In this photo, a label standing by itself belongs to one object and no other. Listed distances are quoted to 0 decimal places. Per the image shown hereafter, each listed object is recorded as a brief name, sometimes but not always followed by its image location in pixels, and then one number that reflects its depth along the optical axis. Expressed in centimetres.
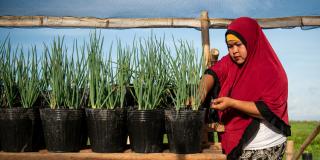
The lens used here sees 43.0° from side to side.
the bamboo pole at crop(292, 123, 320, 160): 249
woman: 254
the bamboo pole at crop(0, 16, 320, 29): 422
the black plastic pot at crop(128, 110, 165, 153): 258
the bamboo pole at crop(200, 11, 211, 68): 394
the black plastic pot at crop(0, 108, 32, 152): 274
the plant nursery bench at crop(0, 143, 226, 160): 250
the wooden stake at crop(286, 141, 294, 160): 364
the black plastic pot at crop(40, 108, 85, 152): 266
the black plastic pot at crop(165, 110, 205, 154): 255
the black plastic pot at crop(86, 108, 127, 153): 261
